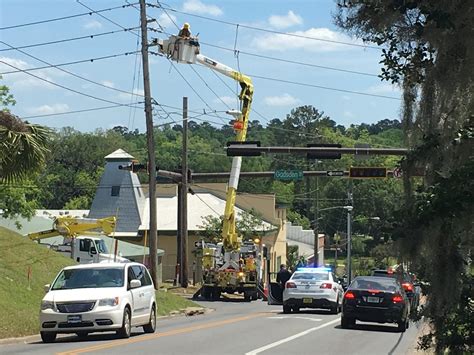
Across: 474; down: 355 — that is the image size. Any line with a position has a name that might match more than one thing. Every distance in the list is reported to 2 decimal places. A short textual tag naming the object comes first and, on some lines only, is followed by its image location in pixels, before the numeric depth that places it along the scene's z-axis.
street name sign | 40.22
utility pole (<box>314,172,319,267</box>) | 67.89
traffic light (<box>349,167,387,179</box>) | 36.35
